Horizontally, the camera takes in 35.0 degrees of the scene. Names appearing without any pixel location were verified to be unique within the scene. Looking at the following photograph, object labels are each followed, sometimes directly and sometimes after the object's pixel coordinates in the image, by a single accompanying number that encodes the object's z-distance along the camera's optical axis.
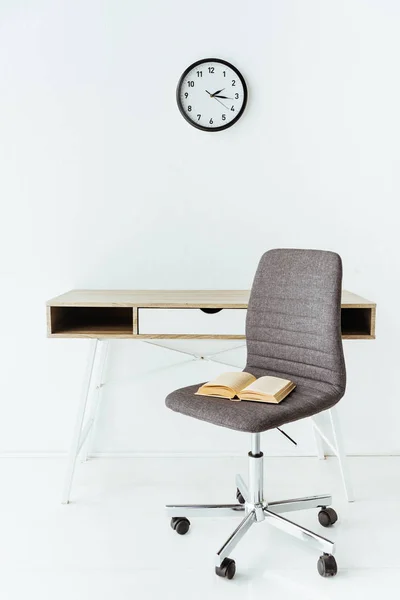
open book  1.96
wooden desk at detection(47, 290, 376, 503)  2.34
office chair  1.90
